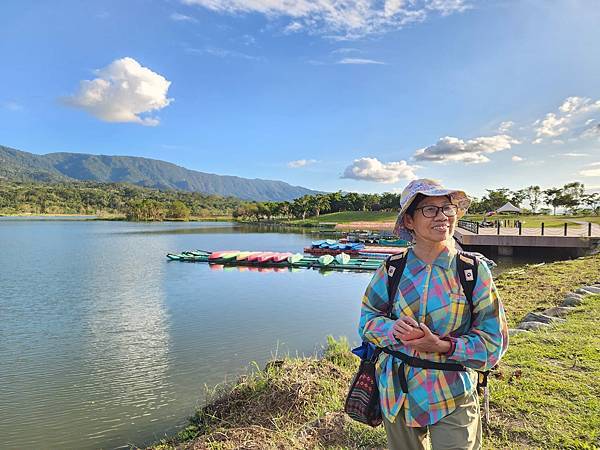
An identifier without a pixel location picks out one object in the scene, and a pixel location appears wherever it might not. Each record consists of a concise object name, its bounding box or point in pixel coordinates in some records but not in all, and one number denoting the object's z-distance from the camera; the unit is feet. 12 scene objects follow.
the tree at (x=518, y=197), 234.38
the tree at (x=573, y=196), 199.82
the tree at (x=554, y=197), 203.26
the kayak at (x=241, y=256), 87.38
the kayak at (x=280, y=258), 85.40
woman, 5.91
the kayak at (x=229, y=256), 87.56
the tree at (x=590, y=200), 197.47
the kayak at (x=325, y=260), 81.73
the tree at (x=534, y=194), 225.56
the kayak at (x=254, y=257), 86.53
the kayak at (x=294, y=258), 85.22
